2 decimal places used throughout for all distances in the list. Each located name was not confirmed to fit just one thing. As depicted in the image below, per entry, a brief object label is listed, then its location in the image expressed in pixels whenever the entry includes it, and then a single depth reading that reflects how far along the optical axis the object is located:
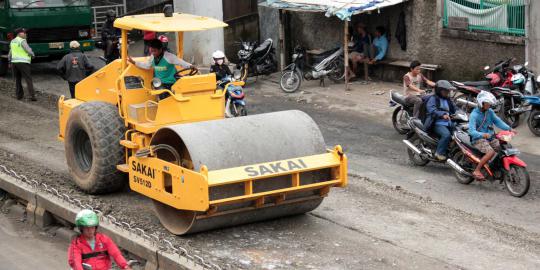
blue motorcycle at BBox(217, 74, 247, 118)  16.98
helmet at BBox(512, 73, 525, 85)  16.39
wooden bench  19.23
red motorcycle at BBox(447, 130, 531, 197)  12.68
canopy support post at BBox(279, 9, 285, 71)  22.03
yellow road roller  10.05
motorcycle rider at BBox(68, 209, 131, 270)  8.10
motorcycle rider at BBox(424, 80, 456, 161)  13.89
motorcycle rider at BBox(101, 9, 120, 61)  20.66
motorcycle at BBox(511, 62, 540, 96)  16.42
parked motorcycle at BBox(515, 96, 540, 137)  15.55
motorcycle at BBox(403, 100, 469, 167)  14.12
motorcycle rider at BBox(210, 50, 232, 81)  17.52
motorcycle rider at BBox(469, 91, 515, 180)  13.05
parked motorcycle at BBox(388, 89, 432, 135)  15.86
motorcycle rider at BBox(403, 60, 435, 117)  15.91
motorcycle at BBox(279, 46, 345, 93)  20.38
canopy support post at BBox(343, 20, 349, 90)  19.30
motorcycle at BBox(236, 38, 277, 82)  21.59
